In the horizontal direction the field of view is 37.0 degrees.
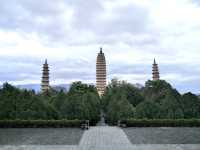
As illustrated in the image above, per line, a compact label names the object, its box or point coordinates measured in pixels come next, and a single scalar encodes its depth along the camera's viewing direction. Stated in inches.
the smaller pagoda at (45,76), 2974.9
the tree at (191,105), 1018.7
